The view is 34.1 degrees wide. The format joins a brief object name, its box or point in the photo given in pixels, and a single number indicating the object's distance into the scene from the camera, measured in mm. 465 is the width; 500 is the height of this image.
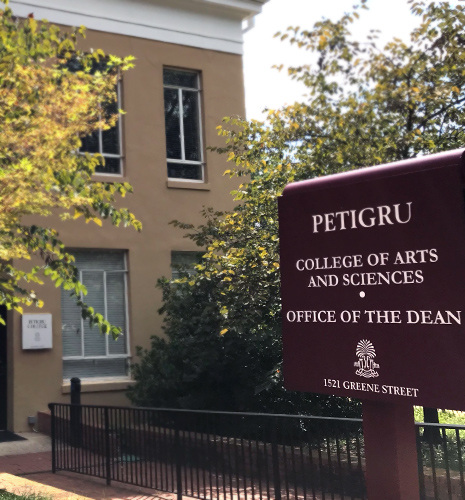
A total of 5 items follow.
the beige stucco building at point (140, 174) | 14695
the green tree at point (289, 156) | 6949
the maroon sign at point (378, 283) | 3719
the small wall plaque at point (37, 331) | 14336
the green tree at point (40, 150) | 8320
